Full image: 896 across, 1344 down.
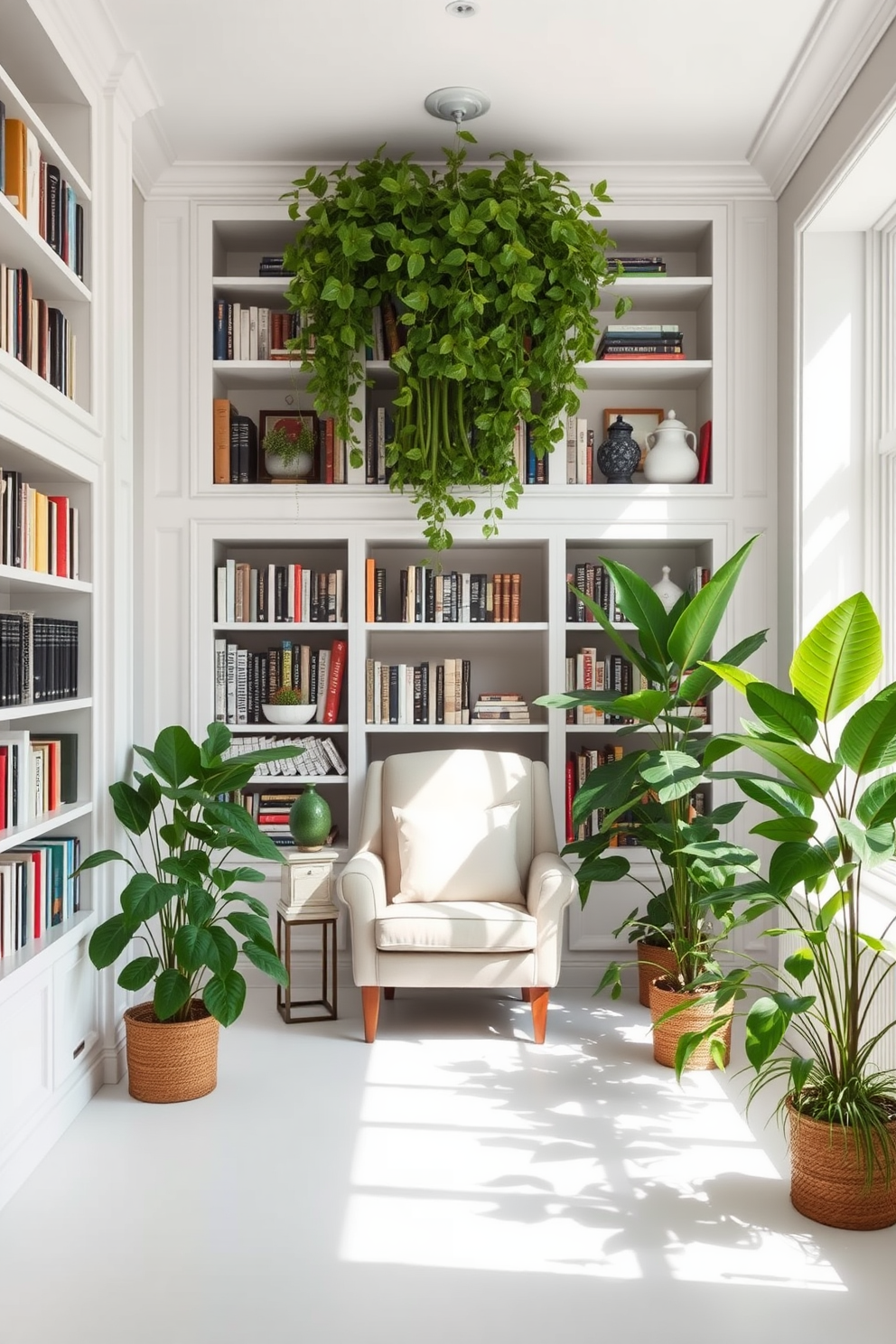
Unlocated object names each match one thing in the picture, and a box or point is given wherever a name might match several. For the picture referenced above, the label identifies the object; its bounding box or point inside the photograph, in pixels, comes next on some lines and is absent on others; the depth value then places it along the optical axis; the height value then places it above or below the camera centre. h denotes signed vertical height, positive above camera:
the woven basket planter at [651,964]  3.57 -0.98
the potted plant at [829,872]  2.22 -0.42
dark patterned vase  4.00 +0.78
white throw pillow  3.61 -0.63
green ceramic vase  3.61 -0.51
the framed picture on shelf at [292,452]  3.96 +0.80
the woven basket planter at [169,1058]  2.93 -1.06
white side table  3.58 -0.75
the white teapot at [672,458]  3.99 +0.77
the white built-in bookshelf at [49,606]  2.49 +0.17
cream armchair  3.33 -0.69
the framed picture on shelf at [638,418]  4.27 +0.98
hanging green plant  3.55 +1.24
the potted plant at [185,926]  2.86 -0.70
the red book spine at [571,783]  4.04 -0.43
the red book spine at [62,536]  2.88 +0.35
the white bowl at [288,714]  3.96 -0.17
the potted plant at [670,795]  3.18 -0.38
